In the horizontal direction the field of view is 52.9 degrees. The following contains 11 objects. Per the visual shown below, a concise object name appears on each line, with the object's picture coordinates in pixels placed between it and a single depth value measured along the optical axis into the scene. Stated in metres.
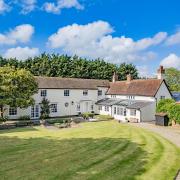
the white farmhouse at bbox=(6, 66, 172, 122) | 31.91
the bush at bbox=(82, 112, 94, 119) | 33.16
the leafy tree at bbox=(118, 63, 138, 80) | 62.05
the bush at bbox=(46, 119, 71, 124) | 28.74
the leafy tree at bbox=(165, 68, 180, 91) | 67.13
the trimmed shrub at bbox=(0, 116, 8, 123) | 27.09
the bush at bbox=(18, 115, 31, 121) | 31.12
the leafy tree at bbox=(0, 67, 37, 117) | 27.24
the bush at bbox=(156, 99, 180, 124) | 26.73
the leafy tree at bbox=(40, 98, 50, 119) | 33.35
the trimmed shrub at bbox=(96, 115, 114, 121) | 33.09
